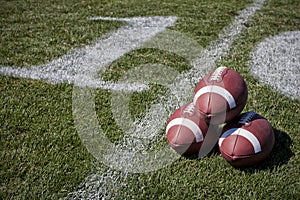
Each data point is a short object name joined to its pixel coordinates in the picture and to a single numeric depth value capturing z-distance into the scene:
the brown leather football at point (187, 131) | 2.90
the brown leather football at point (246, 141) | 2.80
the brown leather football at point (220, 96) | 2.82
